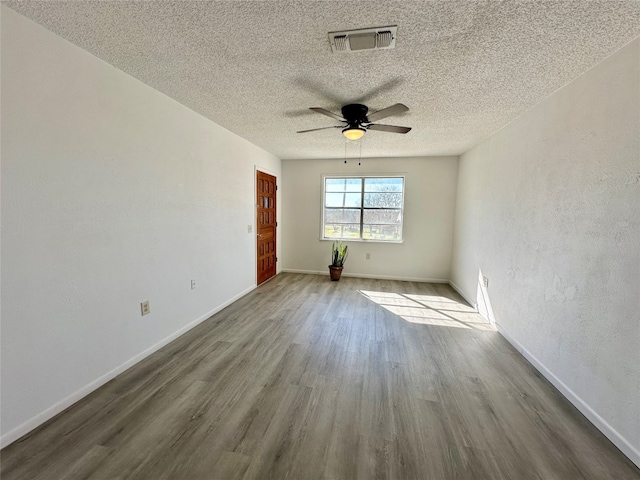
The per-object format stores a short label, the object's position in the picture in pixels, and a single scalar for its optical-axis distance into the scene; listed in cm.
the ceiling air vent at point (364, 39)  153
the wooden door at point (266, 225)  461
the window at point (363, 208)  520
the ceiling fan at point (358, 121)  252
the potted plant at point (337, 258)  506
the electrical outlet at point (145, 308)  234
